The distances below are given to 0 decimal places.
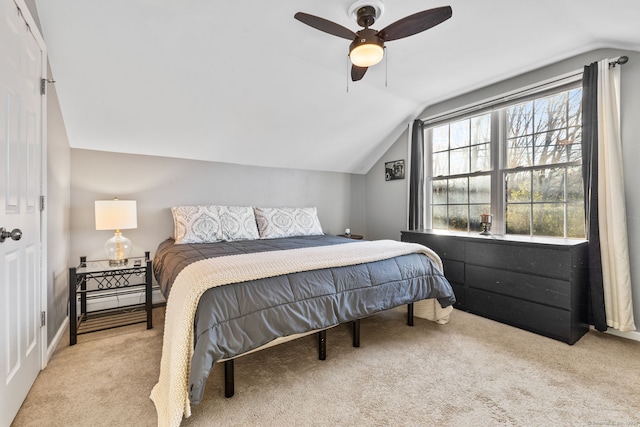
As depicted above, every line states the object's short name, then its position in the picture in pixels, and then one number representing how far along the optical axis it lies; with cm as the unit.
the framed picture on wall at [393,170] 418
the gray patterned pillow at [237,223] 319
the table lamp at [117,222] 258
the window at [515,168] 271
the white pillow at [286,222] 347
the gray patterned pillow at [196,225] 297
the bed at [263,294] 141
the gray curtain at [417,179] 383
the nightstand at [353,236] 422
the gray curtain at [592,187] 234
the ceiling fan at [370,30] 168
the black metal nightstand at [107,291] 226
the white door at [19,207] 134
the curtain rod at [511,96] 234
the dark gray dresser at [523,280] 228
